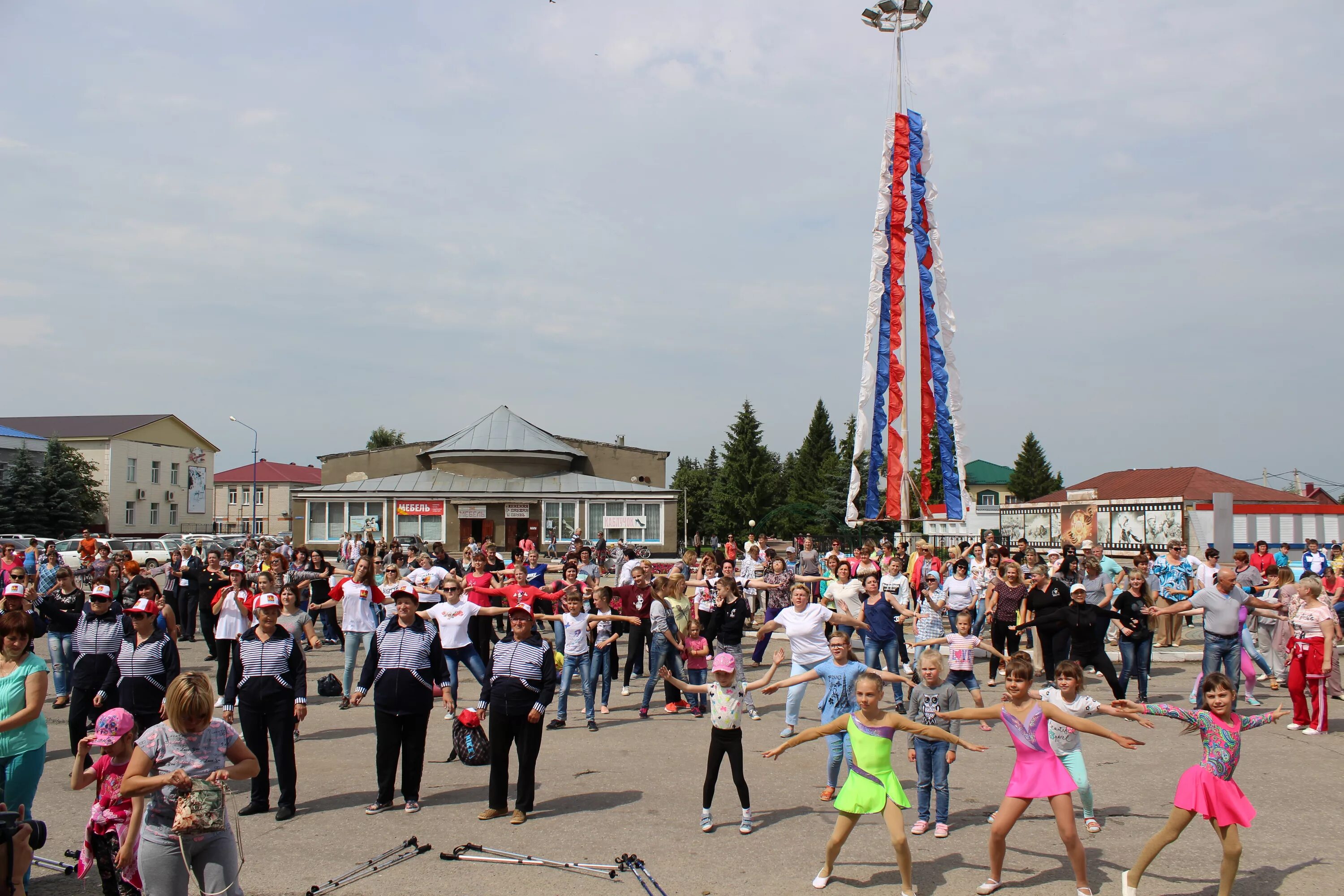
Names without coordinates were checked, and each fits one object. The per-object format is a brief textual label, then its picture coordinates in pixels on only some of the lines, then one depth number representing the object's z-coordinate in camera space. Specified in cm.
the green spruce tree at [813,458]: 7862
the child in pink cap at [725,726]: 658
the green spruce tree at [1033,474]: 8794
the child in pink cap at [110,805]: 482
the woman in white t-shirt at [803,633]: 934
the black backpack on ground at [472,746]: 759
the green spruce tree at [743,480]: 6606
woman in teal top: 555
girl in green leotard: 547
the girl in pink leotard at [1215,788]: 514
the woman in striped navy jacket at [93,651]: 805
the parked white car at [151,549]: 3822
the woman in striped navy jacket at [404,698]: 706
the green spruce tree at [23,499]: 5184
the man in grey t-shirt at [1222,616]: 1024
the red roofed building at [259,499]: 9269
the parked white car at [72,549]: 3256
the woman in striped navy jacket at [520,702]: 696
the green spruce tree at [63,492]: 5388
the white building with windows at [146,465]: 6544
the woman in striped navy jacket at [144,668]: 736
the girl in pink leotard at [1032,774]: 530
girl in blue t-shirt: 723
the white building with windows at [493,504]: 4681
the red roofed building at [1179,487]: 5469
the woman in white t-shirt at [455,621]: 1010
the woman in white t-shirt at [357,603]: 1125
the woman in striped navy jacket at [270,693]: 695
